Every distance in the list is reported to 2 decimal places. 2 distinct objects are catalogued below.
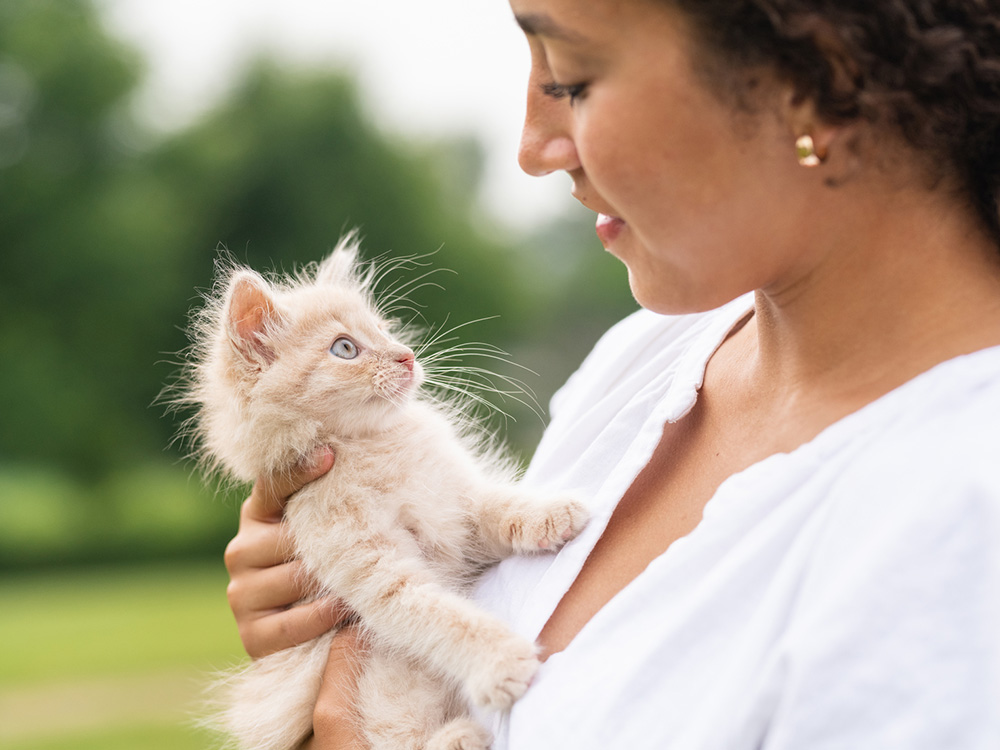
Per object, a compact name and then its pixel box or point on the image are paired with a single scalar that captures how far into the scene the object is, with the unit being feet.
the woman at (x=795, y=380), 2.46
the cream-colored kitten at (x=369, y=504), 2.89
